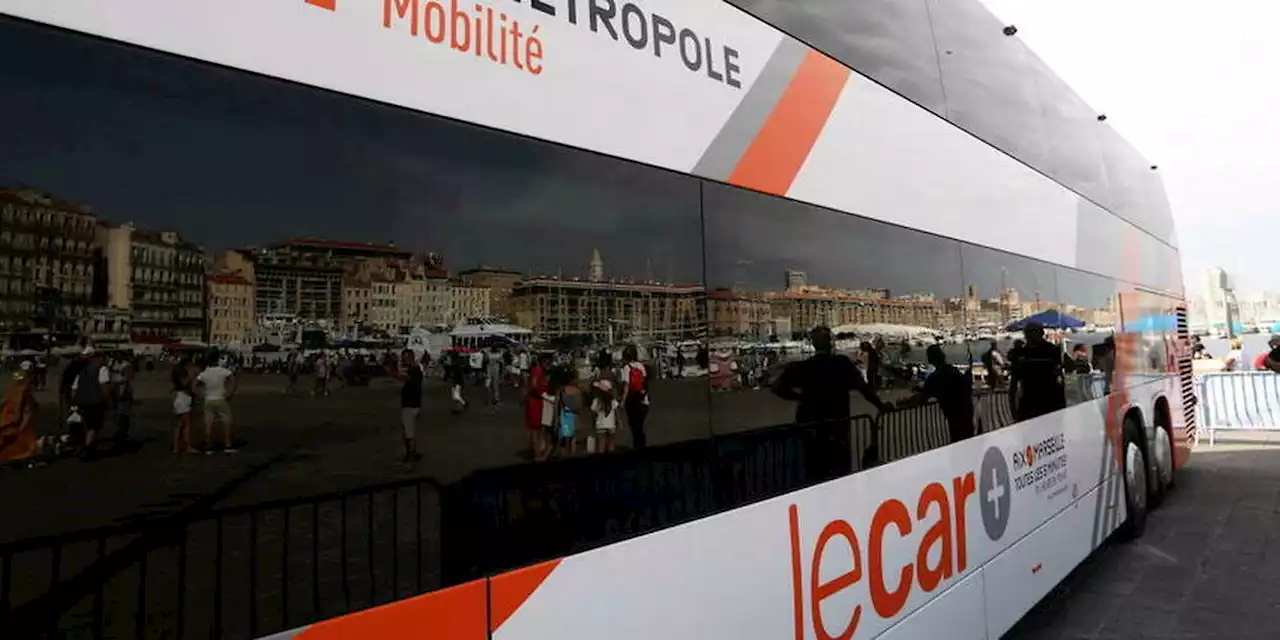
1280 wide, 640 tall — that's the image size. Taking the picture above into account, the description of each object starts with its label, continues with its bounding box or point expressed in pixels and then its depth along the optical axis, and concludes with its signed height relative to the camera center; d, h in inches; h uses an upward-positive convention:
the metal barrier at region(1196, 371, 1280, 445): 620.1 -45.1
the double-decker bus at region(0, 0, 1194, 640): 57.6 +7.1
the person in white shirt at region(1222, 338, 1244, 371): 868.0 -16.4
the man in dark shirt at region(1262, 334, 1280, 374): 741.3 -14.8
